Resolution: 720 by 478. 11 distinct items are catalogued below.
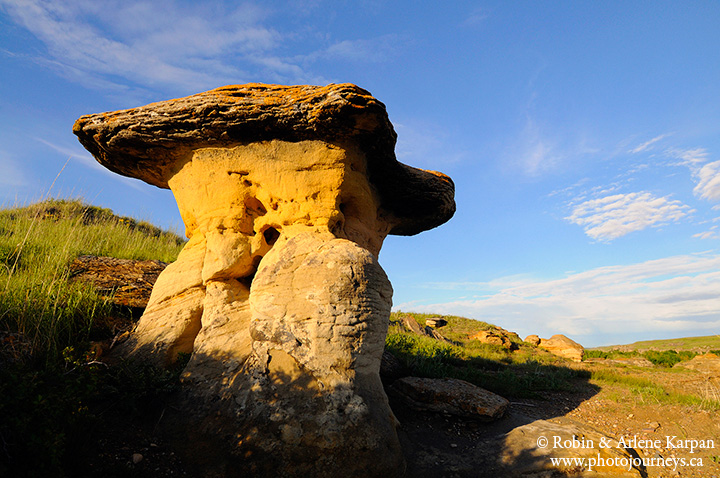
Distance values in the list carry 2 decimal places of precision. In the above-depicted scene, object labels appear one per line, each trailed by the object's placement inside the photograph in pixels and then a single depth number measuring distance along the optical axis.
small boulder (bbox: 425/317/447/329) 17.55
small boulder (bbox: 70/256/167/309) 6.79
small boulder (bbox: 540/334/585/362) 14.02
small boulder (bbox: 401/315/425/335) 13.38
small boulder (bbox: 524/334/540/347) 16.71
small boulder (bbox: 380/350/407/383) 6.79
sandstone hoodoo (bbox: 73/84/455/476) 3.92
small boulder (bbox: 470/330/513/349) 14.38
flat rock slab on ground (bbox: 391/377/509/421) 5.67
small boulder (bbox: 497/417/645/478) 4.16
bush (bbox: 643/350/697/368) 12.42
